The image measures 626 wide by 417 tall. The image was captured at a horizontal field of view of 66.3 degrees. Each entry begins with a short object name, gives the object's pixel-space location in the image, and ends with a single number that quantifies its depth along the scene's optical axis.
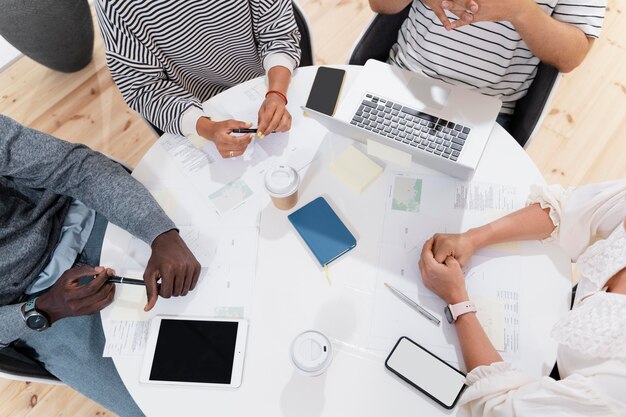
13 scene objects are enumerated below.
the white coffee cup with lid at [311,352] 0.95
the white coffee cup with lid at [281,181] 1.08
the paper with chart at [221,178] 1.20
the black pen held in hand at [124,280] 1.09
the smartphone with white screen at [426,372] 0.97
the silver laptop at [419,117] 1.11
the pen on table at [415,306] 1.05
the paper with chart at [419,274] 1.04
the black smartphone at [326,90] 1.22
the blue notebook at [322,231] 1.12
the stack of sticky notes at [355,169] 1.21
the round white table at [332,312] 1.00
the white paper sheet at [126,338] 1.07
